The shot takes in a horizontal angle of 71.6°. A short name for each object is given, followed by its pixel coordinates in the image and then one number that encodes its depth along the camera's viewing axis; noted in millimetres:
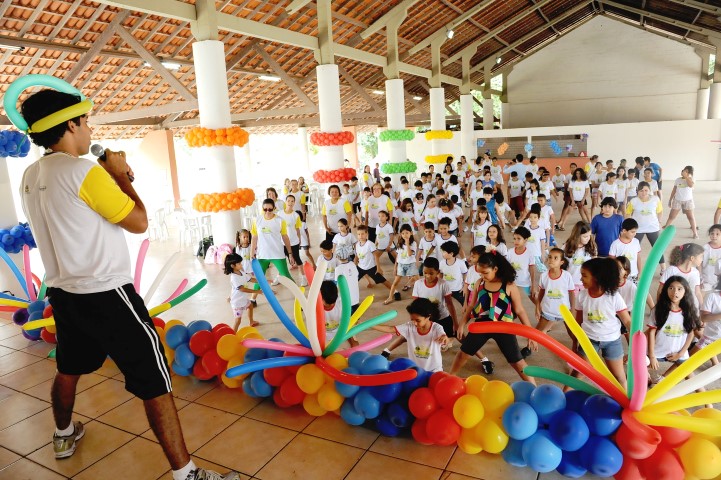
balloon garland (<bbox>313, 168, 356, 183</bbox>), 9578
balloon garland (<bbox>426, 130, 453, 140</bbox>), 13911
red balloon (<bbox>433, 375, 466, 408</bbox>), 2447
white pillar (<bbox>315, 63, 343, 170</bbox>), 9367
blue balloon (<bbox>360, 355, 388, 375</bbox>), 2688
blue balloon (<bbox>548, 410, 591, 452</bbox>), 2148
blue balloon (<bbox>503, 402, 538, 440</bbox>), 2219
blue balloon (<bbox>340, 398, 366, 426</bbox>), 2665
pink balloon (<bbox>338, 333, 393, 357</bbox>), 2982
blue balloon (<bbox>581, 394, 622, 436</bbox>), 2131
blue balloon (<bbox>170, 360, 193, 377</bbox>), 3328
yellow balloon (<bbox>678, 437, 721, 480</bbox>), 1930
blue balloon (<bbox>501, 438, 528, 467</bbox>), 2295
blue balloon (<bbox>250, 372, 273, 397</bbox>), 2982
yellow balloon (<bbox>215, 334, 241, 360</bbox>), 3168
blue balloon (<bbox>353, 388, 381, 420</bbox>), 2588
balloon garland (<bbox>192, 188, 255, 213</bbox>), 7375
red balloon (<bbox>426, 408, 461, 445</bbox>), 2387
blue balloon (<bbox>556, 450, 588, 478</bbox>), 2211
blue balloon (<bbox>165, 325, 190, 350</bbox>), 3371
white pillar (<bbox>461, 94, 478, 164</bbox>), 18438
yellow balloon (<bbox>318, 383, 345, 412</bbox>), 2732
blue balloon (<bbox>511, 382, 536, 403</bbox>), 2389
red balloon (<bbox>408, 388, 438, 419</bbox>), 2477
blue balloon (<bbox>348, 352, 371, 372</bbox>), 2768
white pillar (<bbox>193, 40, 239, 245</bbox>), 6930
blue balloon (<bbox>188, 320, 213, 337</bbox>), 3434
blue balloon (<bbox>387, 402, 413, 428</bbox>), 2561
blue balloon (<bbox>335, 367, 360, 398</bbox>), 2670
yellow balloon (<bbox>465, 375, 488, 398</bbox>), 2465
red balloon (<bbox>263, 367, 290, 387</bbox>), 2934
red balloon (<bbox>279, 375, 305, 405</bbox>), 2857
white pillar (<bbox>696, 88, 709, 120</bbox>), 17906
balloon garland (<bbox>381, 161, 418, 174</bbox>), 12203
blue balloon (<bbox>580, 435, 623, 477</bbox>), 2096
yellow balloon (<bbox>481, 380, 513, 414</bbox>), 2361
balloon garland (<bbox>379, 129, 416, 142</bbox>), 11895
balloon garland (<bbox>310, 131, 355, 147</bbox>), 9352
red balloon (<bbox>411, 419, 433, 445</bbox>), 2492
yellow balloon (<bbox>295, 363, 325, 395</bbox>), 2768
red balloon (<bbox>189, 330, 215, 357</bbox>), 3289
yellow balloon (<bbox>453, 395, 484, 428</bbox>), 2348
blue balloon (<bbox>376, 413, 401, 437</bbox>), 2613
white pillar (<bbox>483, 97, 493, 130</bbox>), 20641
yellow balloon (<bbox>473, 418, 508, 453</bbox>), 2309
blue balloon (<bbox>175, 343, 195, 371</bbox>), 3285
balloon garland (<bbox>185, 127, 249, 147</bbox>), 7047
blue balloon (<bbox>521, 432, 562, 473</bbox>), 2166
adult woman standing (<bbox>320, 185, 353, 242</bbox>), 7434
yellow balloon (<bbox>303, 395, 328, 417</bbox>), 2854
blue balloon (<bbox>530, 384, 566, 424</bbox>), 2268
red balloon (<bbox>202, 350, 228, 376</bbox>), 3209
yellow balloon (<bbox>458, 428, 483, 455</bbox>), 2387
